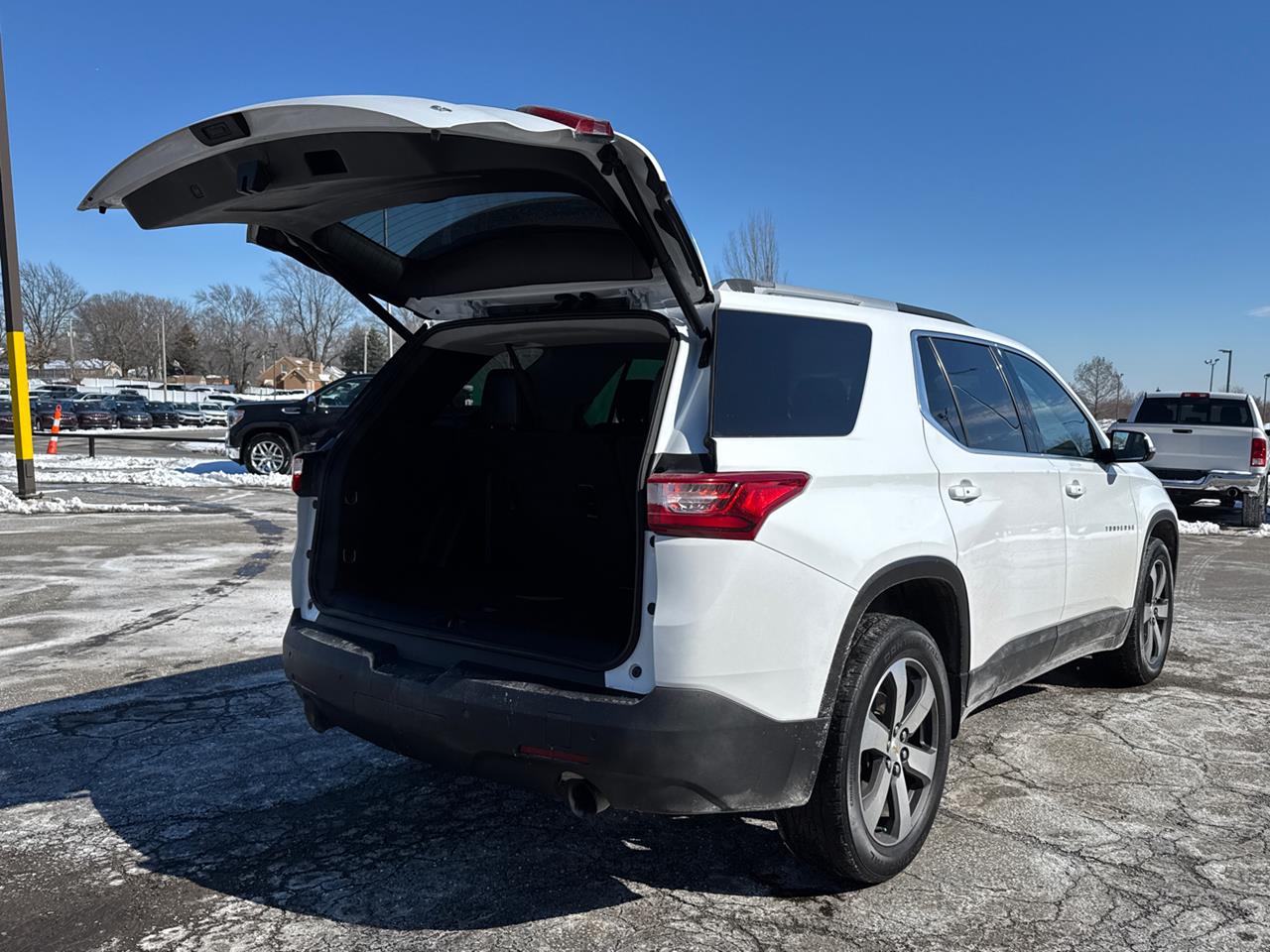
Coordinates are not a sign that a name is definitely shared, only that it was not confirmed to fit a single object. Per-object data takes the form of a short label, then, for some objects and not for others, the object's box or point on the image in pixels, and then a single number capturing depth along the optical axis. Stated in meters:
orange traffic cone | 22.64
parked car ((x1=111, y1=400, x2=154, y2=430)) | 43.81
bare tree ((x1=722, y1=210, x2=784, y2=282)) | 28.17
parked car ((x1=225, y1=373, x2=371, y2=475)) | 16.73
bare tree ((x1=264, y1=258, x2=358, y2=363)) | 85.56
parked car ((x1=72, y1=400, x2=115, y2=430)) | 41.31
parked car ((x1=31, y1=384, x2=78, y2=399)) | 51.82
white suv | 2.67
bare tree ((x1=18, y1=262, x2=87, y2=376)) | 96.12
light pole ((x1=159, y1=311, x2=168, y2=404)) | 89.06
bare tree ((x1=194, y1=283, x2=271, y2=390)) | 106.00
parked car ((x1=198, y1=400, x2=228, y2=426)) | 50.50
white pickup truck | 13.25
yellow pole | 12.81
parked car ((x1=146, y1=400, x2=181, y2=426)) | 47.31
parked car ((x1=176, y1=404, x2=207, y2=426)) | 49.03
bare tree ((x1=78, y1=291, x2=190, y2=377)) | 103.56
